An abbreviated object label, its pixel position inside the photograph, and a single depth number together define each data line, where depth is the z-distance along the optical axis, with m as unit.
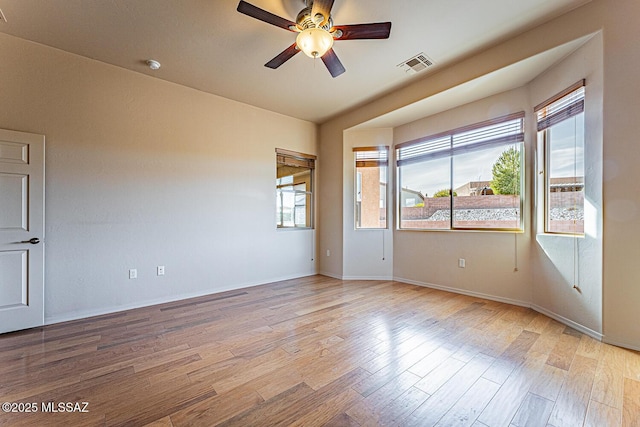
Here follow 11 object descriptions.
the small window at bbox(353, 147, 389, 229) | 4.96
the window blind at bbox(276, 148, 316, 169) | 4.94
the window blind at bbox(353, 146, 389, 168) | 4.96
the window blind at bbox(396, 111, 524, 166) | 3.57
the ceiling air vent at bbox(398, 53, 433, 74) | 3.18
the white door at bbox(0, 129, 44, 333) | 2.67
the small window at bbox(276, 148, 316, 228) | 4.97
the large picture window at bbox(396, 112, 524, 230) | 3.60
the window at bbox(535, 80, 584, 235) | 2.79
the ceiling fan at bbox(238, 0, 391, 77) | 2.16
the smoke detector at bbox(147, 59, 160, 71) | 3.18
